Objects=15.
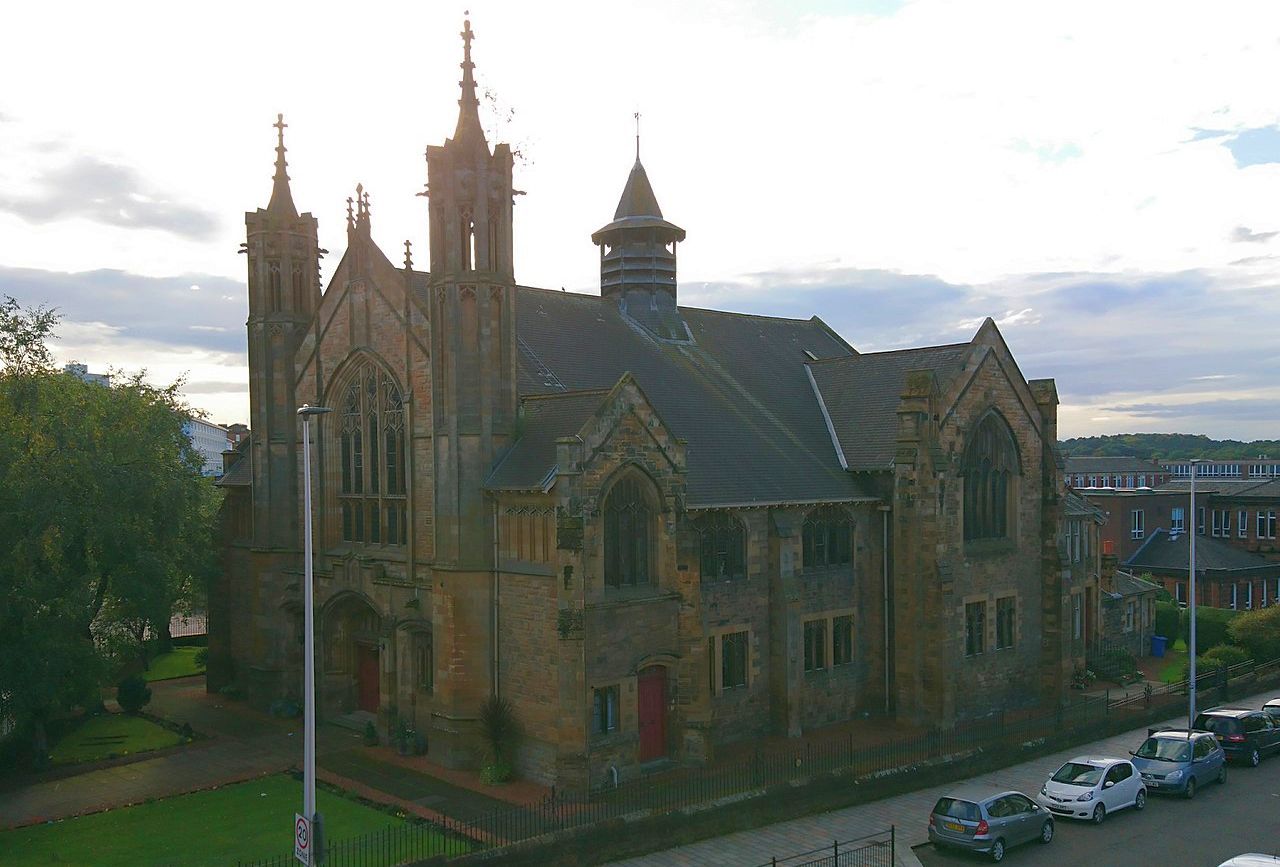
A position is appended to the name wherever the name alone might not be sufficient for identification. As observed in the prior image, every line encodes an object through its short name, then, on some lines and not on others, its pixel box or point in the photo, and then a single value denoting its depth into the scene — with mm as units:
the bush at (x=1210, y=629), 45219
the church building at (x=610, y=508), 26156
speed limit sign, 17281
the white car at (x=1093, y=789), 24734
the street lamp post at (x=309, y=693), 17748
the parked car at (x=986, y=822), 21953
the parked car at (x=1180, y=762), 26828
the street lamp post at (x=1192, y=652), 29922
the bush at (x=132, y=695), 34438
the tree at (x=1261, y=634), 41844
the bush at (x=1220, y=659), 39288
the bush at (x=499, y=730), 26312
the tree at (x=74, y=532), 25625
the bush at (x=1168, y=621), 47375
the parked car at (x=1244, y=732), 30188
